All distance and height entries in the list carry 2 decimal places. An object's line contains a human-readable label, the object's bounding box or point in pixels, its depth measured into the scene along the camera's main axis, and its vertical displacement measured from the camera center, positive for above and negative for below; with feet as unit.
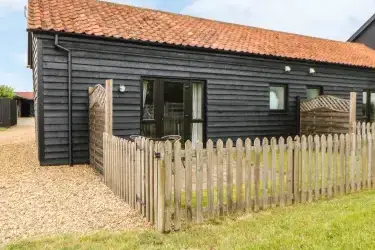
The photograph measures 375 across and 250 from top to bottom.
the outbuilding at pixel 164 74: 29.32 +4.60
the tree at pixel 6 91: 124.99 +9.58
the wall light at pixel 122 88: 31.65 +2.61
